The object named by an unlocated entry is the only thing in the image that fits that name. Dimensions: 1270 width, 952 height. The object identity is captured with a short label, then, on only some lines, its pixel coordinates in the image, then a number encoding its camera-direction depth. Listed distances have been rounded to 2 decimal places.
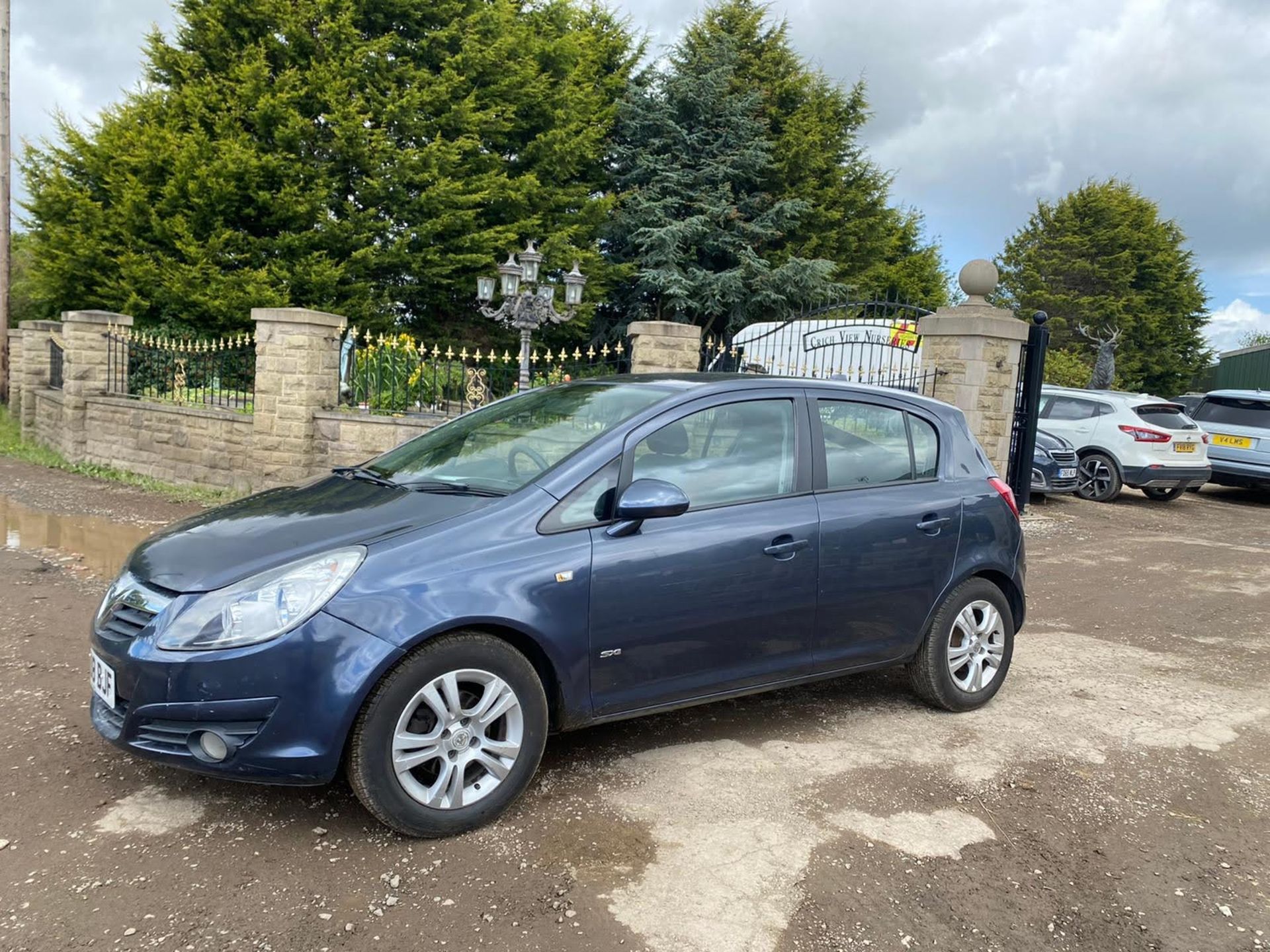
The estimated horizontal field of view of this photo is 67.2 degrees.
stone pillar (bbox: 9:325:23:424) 16.17
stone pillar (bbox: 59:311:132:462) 12.34
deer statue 31.22
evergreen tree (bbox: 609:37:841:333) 23.47
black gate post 10.66
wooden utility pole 20.52
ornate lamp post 12.94
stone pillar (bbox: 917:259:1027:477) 10.37
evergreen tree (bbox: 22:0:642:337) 18.88
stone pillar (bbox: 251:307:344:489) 9.92
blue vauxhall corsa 3.03
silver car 14.52
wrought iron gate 10.71
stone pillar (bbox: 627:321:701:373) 9.77
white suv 13.37
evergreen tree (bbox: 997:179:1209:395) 41.31
